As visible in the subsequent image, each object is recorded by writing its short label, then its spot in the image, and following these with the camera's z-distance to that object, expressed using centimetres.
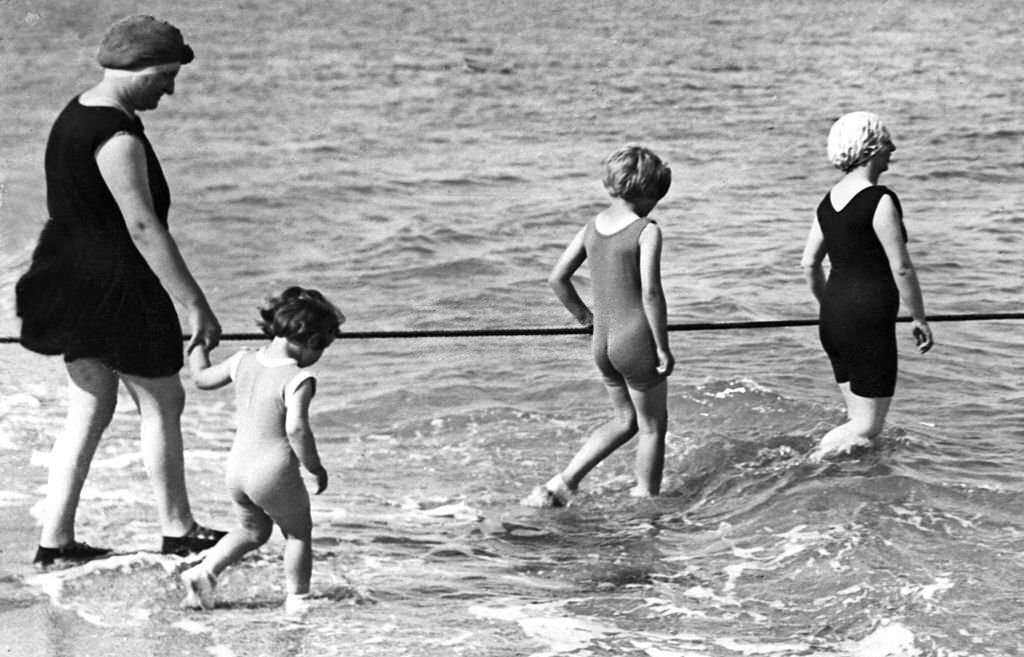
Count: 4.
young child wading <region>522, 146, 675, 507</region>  1296
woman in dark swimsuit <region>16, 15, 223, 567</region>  1087
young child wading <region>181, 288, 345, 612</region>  1046
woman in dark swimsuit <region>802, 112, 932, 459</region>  1344
